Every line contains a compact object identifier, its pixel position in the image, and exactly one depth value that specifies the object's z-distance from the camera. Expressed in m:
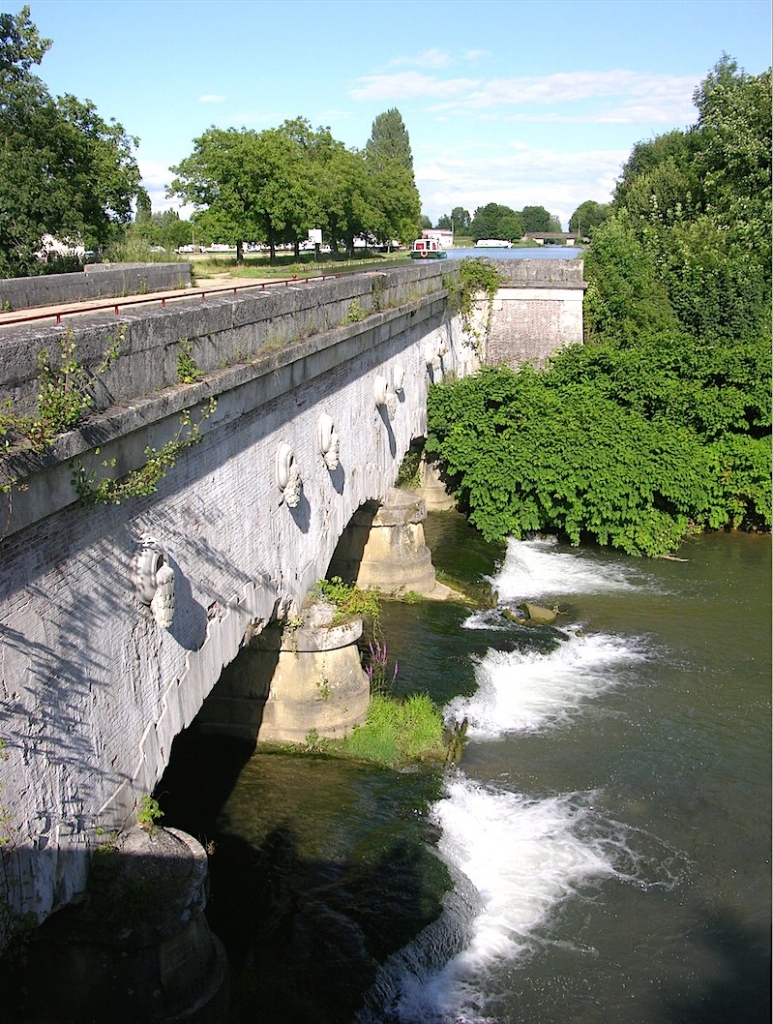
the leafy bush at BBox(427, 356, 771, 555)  18.56
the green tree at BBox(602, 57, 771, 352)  24.44
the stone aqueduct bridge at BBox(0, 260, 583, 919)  5.50
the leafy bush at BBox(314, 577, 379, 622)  11.47
